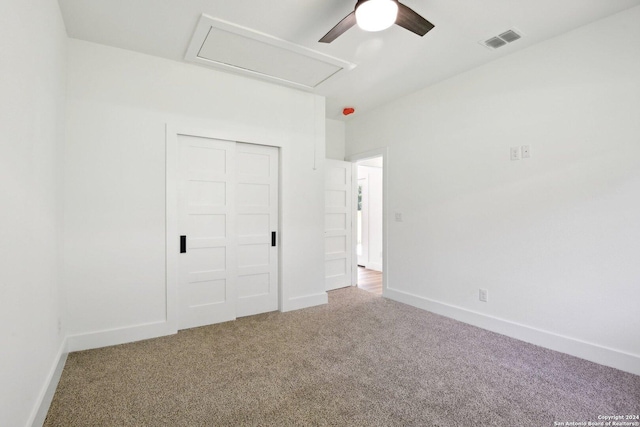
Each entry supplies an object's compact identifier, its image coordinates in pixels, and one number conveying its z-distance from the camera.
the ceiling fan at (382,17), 1.92
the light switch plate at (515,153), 2.96
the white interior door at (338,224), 4.73
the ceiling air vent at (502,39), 2.65
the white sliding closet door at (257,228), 3.56
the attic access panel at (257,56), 2.62
